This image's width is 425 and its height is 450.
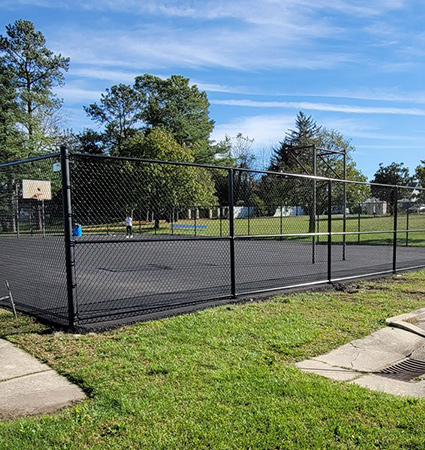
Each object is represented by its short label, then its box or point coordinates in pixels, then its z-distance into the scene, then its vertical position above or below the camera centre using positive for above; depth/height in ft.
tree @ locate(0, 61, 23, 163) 92.84 +20.51
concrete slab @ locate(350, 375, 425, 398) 11.05 -5.16
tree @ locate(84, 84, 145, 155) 147.64 +35.83
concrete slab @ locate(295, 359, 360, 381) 12.09 -5.07
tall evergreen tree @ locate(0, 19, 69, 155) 101.76 +35.83
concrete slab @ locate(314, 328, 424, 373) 13.28 -5.21
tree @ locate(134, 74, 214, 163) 138.92 +34.49
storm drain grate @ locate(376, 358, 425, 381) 12.78 -5.42
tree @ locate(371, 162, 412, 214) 263.90 +20.89
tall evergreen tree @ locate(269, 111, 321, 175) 128.67 +26.29
